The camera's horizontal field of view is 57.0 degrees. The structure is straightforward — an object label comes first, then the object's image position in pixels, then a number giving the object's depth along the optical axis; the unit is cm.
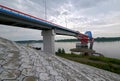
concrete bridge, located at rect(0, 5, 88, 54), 1209
